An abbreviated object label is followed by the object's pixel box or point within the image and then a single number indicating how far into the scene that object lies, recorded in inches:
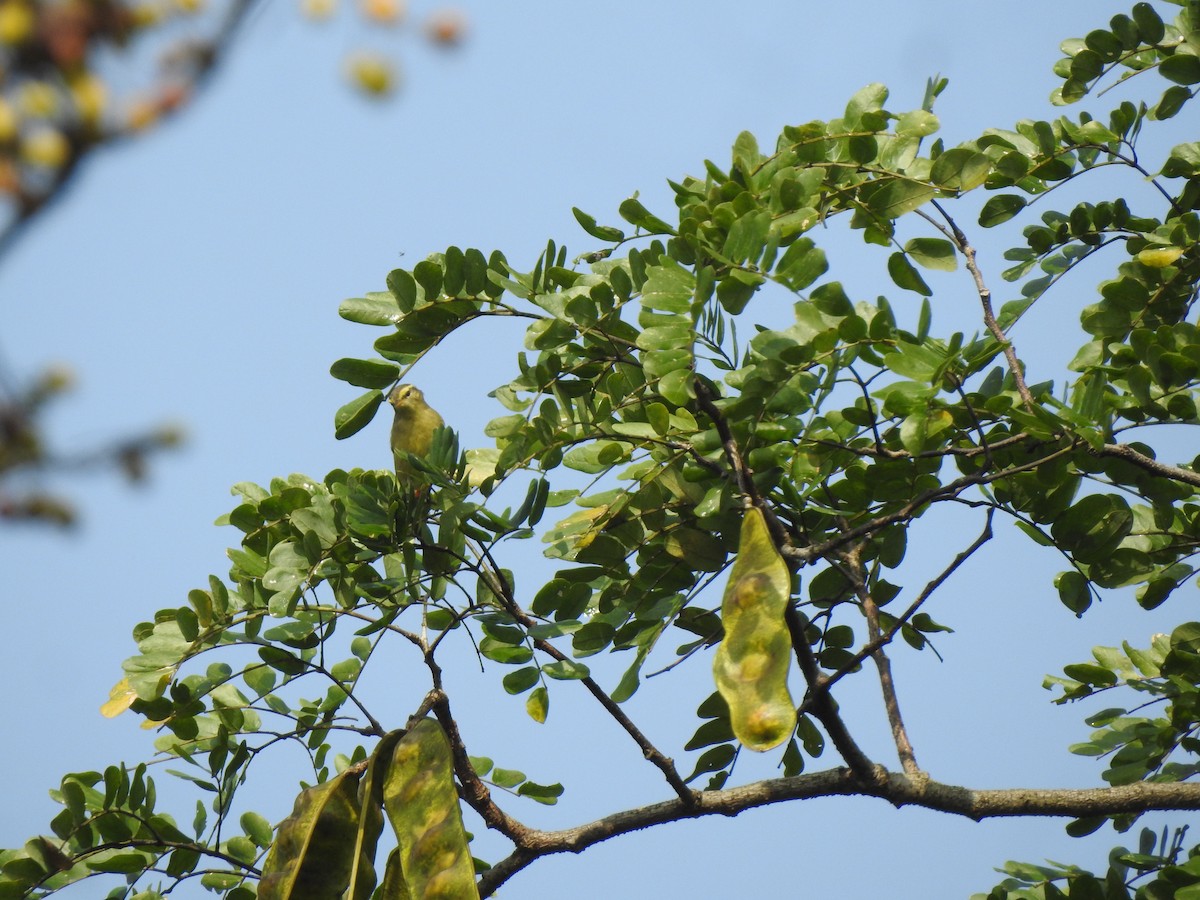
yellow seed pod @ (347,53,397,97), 424.1
